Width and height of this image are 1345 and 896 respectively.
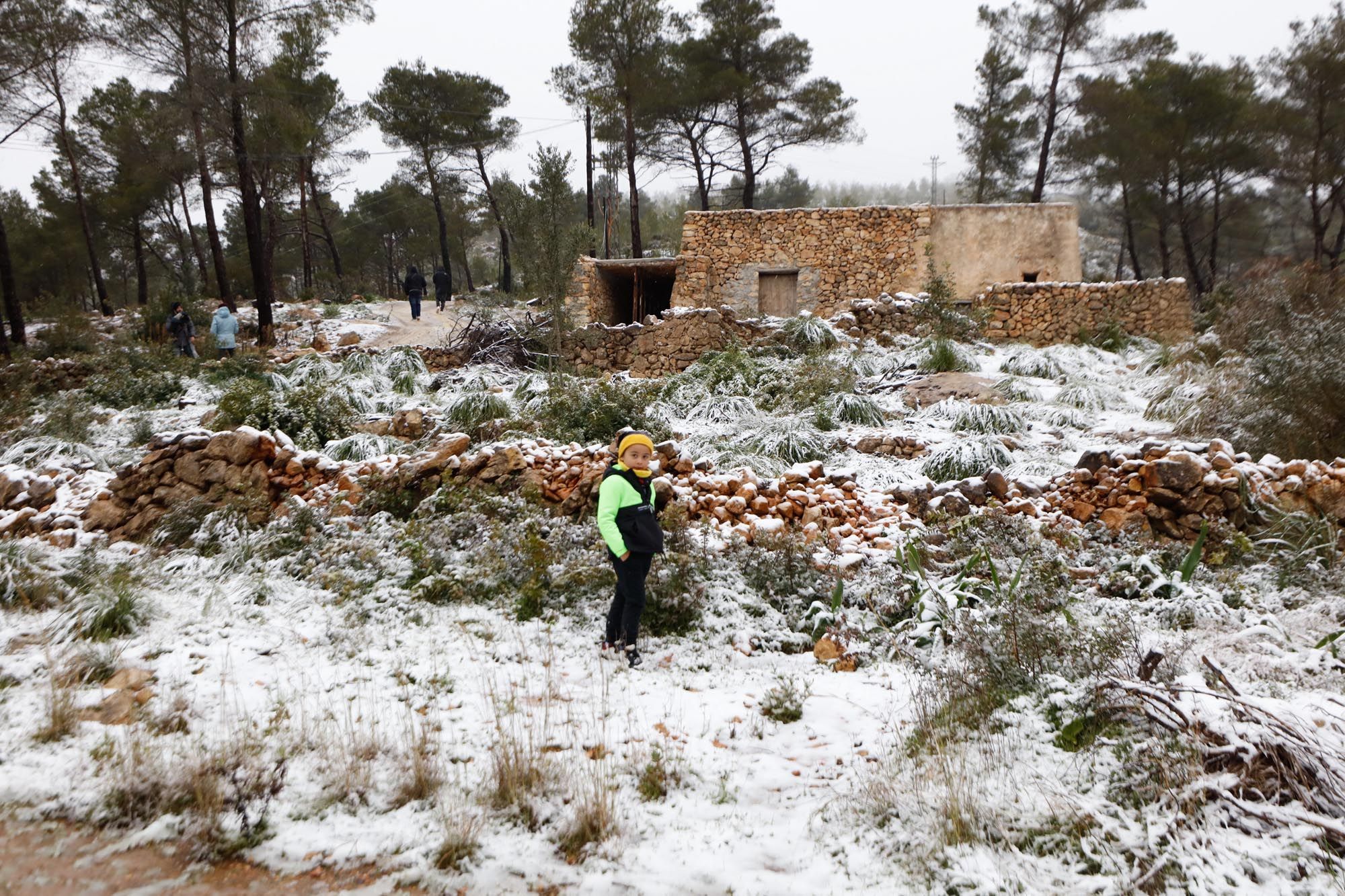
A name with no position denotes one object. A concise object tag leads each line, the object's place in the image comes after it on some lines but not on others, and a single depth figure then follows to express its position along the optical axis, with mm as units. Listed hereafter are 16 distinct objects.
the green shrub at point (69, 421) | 8305
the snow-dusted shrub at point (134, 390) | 10047
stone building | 15883
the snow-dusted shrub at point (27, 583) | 4574
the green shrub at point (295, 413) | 8031
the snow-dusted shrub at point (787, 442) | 7578
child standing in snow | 4137
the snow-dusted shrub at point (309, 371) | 11086
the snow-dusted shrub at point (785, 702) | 3561
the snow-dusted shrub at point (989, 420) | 8132
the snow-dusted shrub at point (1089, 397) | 8977
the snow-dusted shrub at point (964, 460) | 6977
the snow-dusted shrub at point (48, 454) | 7539
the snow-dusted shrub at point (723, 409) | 8914
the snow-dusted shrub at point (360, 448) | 7570
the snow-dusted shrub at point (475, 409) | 8578
